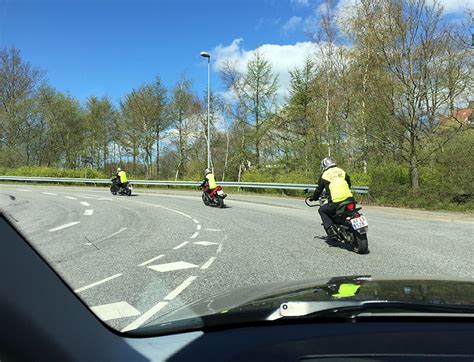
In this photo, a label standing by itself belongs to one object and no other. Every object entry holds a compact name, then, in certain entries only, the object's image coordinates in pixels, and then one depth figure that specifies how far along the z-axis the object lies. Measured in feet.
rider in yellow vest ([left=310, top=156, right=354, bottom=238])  29.76
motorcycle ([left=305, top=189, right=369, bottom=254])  27.12
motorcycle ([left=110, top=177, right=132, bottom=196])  82.84
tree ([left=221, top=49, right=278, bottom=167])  117.70
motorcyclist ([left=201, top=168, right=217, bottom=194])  61.98
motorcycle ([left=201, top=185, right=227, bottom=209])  61.57
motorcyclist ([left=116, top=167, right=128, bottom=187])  79.89
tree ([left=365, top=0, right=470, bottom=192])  63.00
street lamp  105.75
